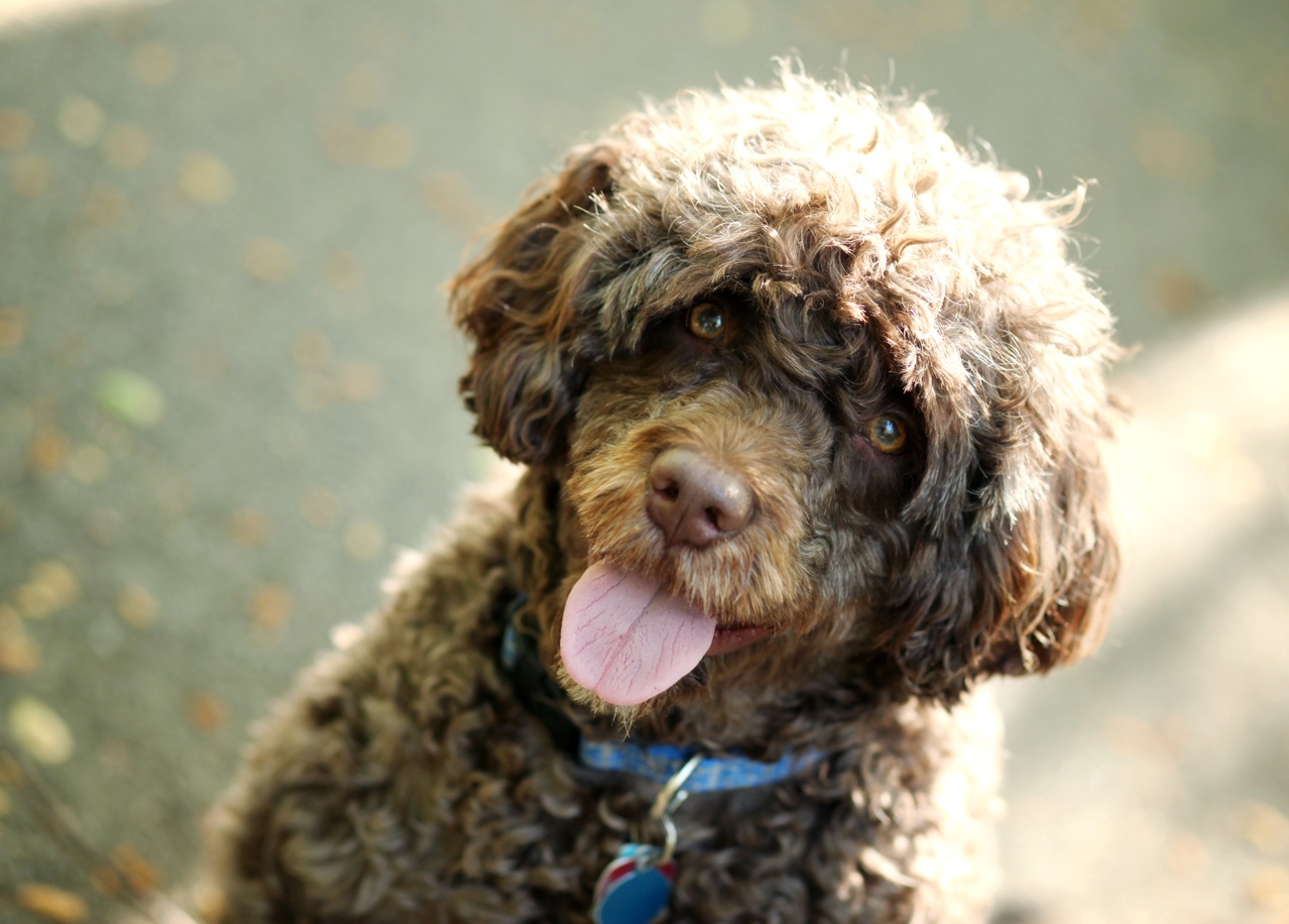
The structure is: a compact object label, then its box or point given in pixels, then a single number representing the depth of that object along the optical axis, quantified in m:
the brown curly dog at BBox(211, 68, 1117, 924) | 1.93
